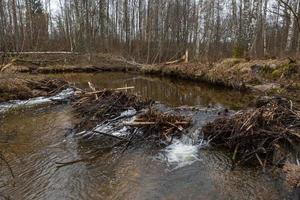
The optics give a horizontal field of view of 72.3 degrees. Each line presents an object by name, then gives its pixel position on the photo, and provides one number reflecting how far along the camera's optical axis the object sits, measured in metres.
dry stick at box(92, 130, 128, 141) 5.96
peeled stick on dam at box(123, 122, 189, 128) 6.13
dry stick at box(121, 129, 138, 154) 5.65
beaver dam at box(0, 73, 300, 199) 4.21
